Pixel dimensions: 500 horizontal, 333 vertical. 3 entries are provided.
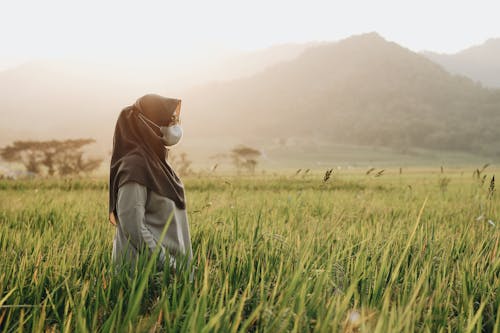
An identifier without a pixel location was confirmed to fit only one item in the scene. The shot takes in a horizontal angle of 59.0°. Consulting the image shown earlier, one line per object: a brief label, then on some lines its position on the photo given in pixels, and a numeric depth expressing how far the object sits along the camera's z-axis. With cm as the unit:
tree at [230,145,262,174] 4616
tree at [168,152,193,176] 2642
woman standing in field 278
